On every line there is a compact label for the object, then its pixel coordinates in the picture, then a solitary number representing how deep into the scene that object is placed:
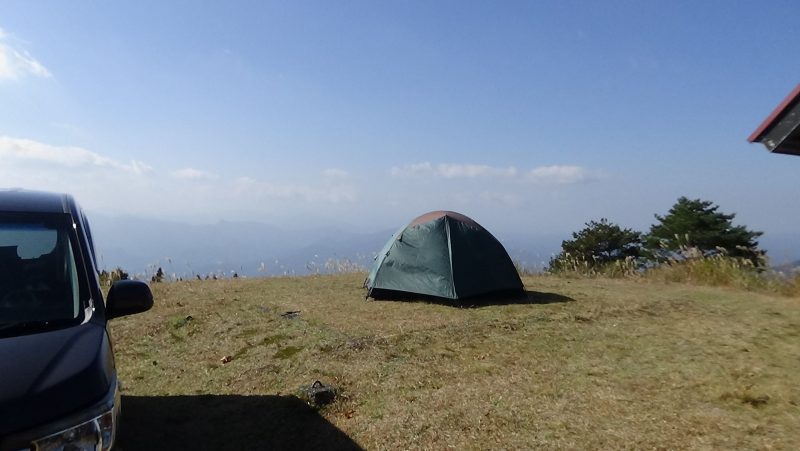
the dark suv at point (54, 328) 2.12
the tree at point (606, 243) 30.77
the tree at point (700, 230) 27.36
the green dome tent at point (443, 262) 9.97
